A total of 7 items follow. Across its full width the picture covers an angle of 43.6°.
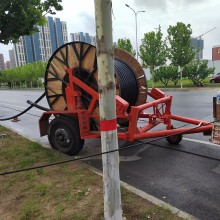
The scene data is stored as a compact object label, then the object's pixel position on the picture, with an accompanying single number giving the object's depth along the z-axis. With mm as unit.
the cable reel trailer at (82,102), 5070
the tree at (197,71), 26516
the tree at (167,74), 27828
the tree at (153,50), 27953
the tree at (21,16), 5809
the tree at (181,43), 25438
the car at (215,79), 29334
